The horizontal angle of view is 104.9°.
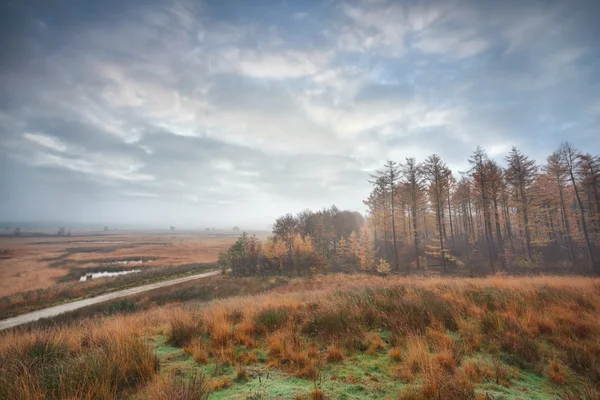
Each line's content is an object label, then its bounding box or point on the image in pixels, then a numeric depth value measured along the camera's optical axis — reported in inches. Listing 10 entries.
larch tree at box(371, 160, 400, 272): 1211.9
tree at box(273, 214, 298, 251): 2041.1
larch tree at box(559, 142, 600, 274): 1076.4
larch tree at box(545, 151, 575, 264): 1167.8
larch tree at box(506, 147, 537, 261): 1169.4
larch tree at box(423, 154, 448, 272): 1160.6
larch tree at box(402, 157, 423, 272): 1210.6
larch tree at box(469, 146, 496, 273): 1110.4
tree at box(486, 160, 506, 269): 1109.1
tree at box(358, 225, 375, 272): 1338.6
